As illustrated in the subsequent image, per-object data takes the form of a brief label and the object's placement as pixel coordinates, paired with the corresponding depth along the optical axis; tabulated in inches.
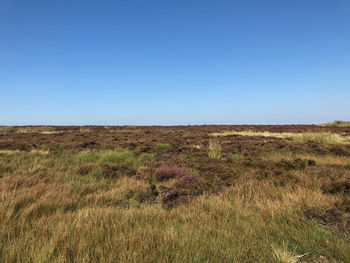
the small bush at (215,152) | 344.5
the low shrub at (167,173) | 226.1
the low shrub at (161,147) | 440.6
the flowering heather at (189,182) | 187.0
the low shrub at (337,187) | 157.6
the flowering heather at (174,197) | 146.9
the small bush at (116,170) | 232.7
